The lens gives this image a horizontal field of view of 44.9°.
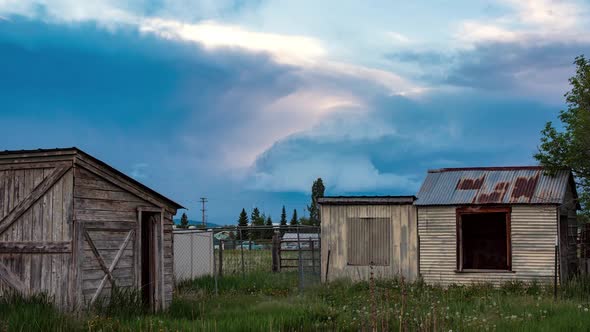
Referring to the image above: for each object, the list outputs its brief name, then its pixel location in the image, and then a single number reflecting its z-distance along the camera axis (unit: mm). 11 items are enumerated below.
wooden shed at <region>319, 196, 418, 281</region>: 24078
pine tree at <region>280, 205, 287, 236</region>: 113025
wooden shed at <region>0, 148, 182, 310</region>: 14680
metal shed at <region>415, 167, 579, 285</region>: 22672
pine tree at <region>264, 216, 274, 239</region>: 73788
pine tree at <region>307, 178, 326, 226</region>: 81062
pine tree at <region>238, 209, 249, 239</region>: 108112
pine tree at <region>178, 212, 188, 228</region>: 110038
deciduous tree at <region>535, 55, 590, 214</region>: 24156
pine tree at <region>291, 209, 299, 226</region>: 97975
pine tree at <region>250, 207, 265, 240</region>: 100900
